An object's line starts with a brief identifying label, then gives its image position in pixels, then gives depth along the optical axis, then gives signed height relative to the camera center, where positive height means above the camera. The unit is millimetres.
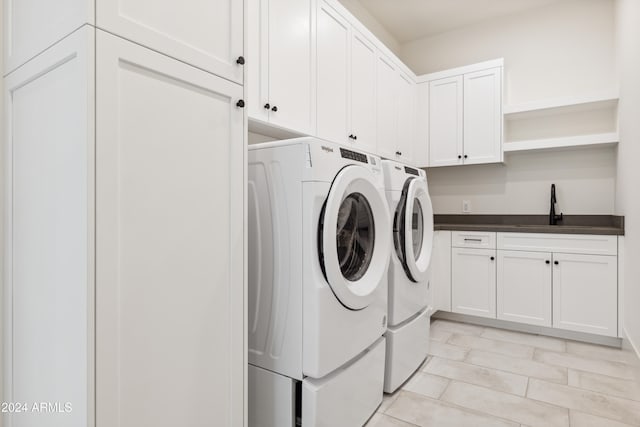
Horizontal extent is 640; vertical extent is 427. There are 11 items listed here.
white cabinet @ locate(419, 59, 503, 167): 3266 +955
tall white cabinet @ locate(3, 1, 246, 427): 844 -49
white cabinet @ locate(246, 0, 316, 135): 1737 +796
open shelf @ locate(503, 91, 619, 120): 2904 +936
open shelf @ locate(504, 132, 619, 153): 2889 +613
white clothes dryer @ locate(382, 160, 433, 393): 1955 -403
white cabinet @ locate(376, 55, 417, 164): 2932 +909
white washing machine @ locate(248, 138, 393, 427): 1382 -322
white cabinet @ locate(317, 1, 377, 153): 2209 +903
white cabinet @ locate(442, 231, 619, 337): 2662 -518
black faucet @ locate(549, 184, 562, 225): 3193 +16
